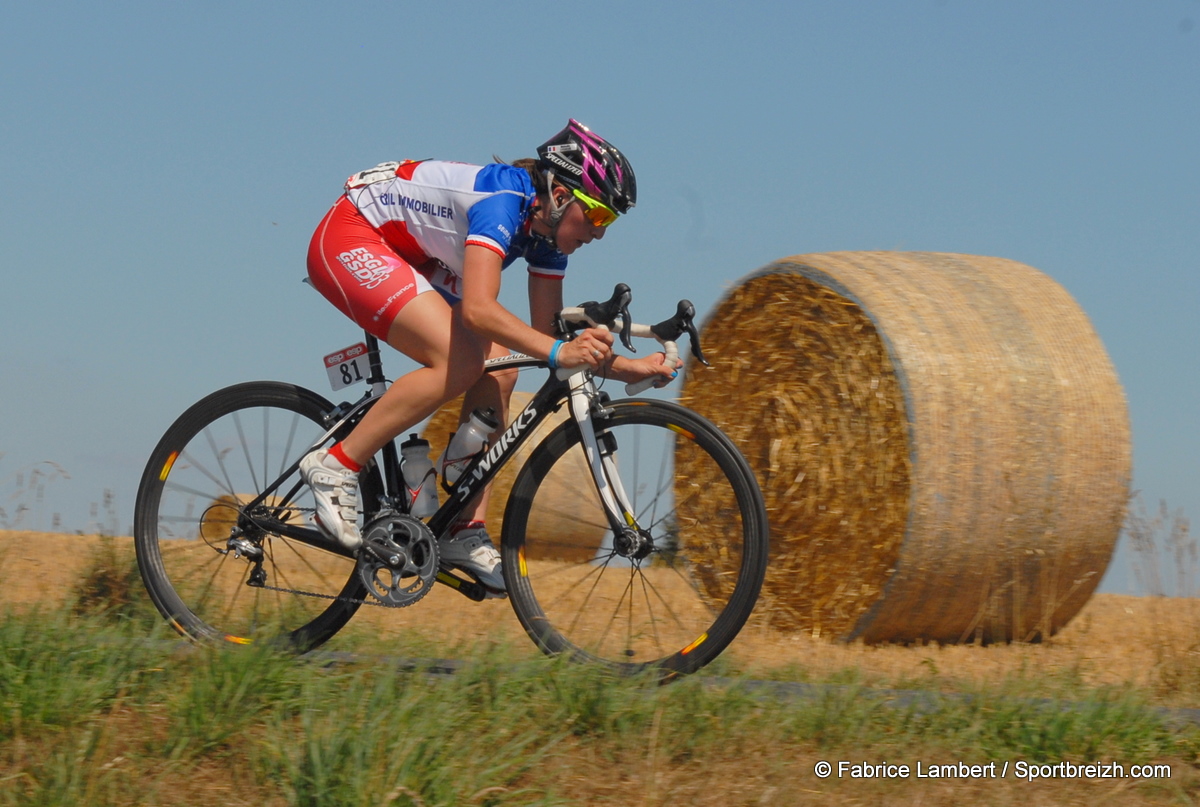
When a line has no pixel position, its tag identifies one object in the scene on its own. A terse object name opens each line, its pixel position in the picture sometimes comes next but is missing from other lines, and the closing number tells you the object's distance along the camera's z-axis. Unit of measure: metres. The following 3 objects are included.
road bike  8.39
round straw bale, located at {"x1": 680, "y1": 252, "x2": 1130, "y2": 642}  12.77
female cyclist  8.41
